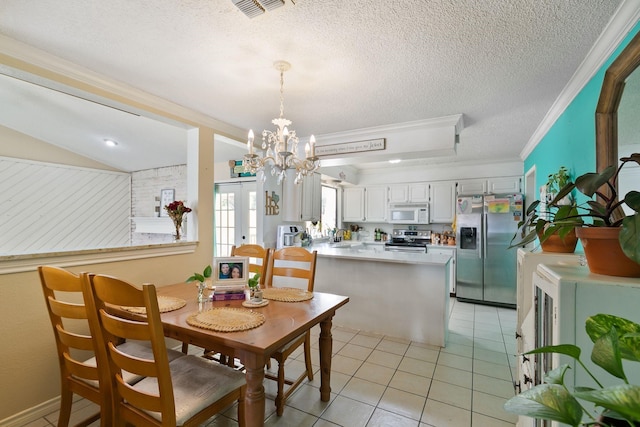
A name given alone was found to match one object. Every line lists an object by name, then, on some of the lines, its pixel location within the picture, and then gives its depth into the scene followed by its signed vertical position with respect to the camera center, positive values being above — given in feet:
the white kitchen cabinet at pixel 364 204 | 19.07 +0.78
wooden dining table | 4.23 -1.98
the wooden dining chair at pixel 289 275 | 6.13 -2.01
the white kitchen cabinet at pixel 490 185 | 15.49 +1.74
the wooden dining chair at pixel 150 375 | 3.66 -2.56
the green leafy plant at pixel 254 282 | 5.79 -1.42
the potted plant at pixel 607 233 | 2.50 -0.18
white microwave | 17.67 +0.14
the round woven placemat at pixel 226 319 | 4.71 -1.92
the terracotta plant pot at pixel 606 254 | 2.96 -0.42
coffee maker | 12.83 -1.00
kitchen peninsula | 9.75 -2.86
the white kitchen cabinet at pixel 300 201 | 13.35 +0.70
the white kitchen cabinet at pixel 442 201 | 16.96 +0.89
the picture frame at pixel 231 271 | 6.38 -1.32
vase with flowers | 9.01 +0.08
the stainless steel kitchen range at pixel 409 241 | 17.24 -1.68
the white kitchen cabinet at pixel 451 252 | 15.72 -2.17
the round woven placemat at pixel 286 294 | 6.38 -1.94
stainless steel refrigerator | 14.23 -1.73
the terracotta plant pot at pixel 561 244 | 5.44 -0.57
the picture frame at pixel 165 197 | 16.44 +1.01
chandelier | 6.82 +1.46
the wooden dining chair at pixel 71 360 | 4.45 -2.55
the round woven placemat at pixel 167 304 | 5.31 -1.90
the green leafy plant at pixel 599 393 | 1.25 -0.83
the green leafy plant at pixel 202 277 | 5.74 -1.31
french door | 15.11 -0.09
